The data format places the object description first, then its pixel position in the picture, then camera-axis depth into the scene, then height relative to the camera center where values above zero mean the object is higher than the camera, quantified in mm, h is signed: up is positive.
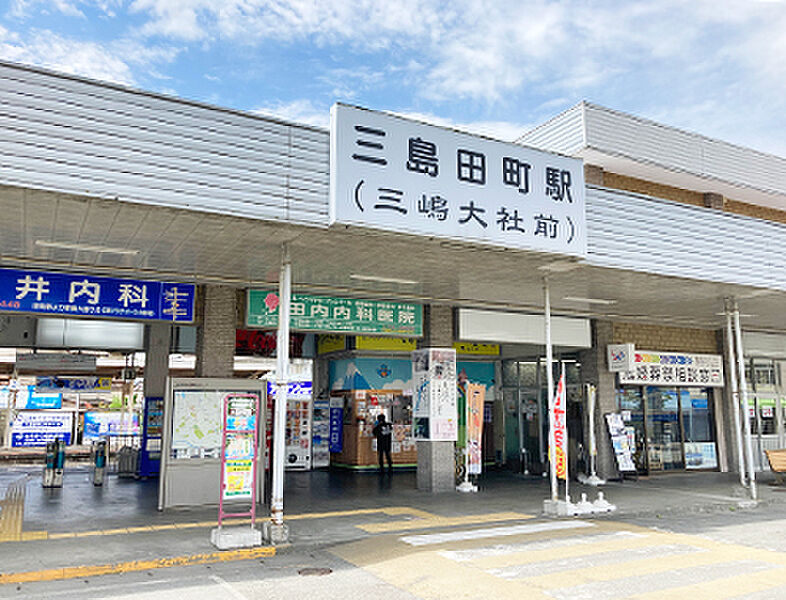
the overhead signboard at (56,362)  16719 +1302
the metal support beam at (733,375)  13703 +763
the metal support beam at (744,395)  12945 +331
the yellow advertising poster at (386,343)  17578 +1825
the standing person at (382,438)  17375 -683
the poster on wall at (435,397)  14039 +320
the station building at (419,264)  7352 +2368
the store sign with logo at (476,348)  18733 +1808
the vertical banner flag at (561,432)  11234 -349
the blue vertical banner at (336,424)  19047 -346
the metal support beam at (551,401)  11078 +183
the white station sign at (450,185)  8391 +3106
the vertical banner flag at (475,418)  14683 -140
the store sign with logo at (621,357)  16016 +1335
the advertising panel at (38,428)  23109 -536
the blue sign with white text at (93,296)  10508 +1940
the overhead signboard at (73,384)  23516 +1023
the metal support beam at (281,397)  8891 +209
